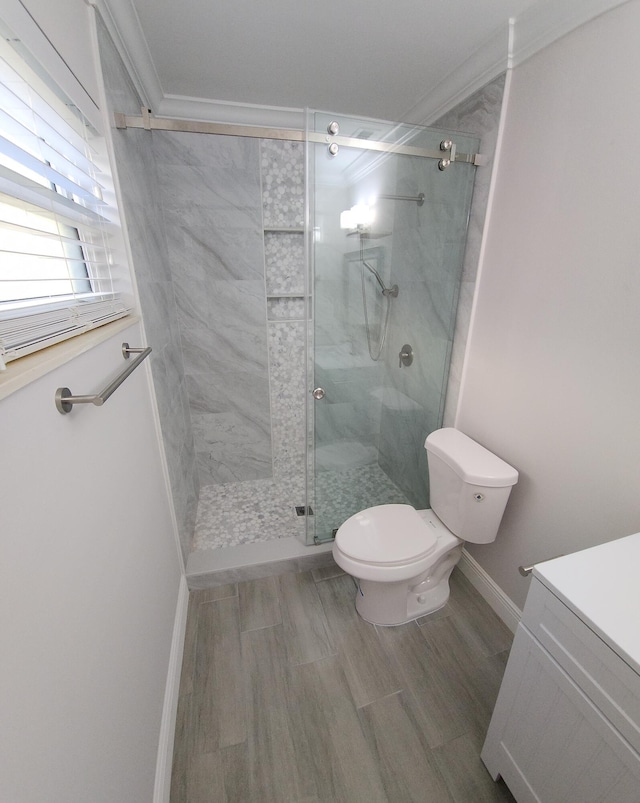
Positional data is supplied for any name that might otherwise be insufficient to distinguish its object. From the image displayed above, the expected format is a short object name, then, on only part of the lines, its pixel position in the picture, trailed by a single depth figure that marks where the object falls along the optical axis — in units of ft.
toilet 4.50
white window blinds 2.04
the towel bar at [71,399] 2.10
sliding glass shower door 4.78
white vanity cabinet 2.22
